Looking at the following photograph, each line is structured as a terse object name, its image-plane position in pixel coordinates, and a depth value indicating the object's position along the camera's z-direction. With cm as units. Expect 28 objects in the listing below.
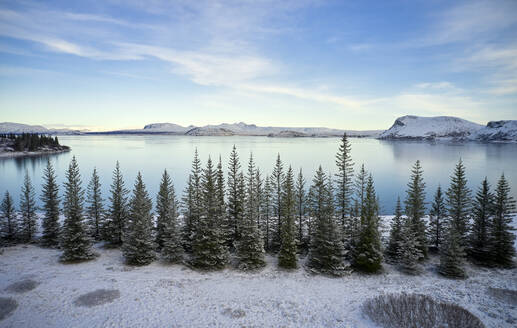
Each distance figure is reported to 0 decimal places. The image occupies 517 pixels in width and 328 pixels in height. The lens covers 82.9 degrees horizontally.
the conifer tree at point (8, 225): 3146
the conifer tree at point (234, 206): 3266
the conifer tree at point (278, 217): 3152
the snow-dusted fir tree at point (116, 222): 3134
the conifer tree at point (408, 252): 2450
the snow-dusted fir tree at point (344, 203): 3083
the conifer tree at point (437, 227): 3014
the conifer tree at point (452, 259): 2345
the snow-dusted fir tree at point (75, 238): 2541
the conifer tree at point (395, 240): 2794
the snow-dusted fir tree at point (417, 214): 2816
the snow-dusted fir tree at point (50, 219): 3081
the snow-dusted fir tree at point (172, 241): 2608
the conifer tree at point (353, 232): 2657
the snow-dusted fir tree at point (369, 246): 2450
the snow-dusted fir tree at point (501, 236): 2586
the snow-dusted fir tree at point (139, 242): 2516
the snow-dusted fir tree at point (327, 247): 2416
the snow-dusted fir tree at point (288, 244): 2533
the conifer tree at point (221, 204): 2848
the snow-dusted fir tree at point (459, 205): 2891
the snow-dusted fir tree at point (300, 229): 3187
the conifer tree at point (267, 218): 3189
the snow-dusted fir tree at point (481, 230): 2702
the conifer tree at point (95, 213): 3362
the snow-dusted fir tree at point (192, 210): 2994
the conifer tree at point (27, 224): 3200
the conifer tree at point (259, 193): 3184
